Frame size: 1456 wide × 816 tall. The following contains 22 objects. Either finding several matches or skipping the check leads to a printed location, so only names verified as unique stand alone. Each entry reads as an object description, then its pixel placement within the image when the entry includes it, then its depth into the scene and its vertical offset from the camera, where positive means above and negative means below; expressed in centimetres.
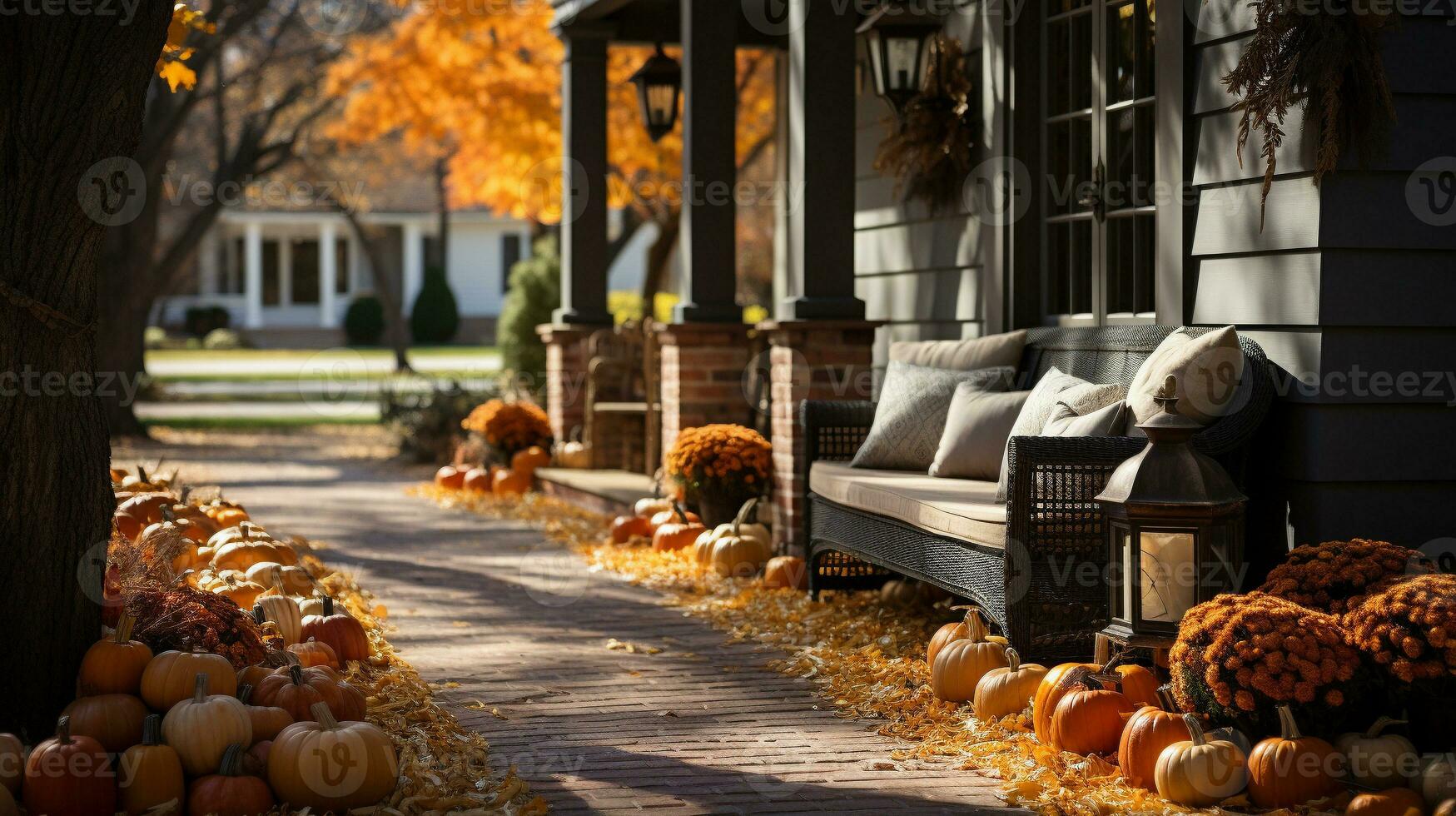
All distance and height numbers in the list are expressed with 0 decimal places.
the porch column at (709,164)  809 +113
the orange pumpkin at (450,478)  1069 -81
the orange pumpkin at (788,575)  653 -92
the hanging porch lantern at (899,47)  684 +149
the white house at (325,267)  3466 +241
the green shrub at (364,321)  3378 +106
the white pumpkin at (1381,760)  342 -92
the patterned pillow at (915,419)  593 -21
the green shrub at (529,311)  1522 +59
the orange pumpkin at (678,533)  743 -84
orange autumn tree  1407 +265
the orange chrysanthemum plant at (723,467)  745 -51
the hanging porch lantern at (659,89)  952 +179
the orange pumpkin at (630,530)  792 -87
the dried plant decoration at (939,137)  707 +113
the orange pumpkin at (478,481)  1051 -81
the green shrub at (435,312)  3366 +124
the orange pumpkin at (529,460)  1052 -67
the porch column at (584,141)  1038 +159
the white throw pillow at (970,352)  609 +6
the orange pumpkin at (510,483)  1032 -81
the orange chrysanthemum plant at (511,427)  1080 -44
